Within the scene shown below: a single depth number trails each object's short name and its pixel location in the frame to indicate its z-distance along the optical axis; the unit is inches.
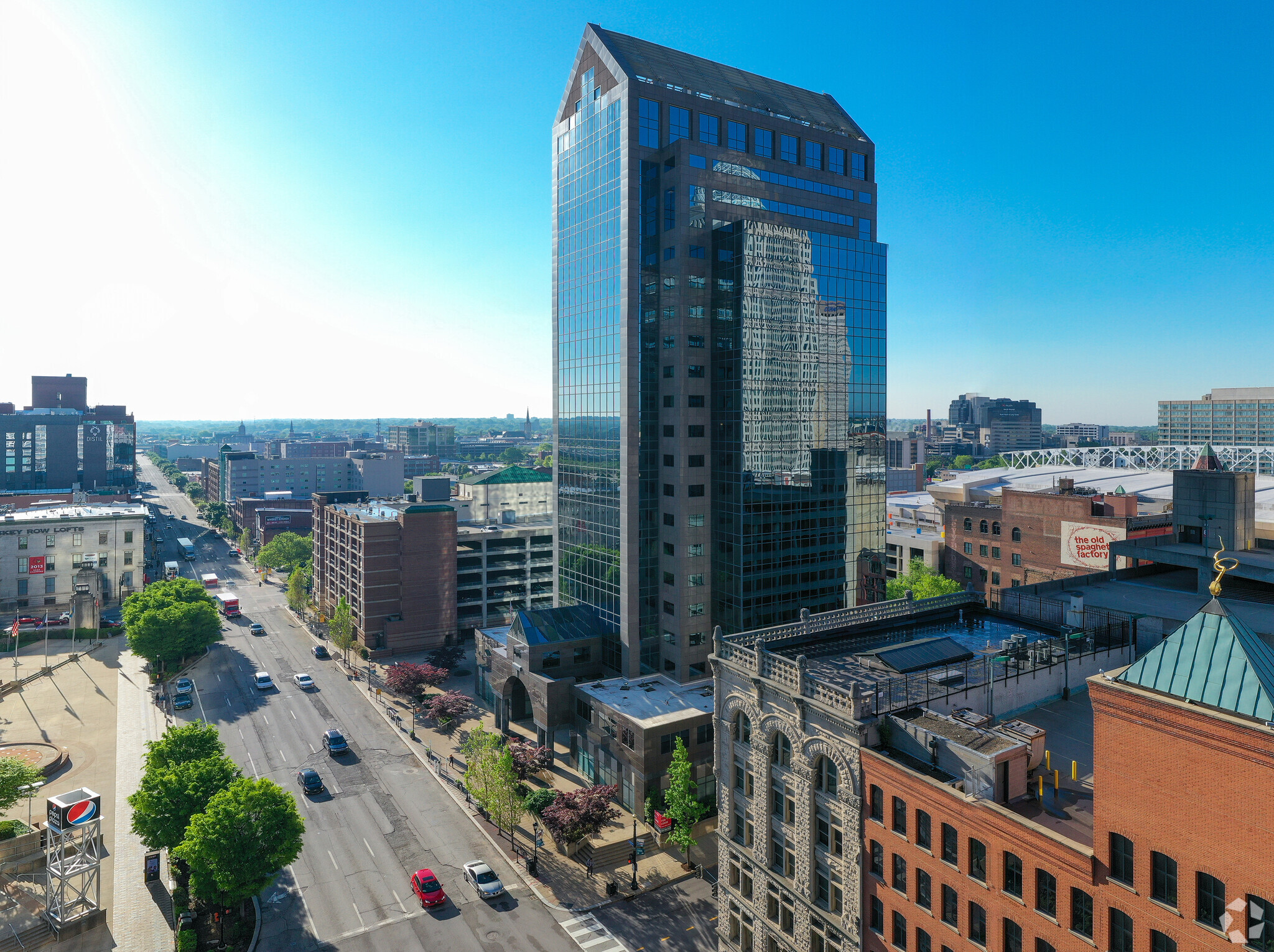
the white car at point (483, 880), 2245.3
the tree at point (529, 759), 2807.6
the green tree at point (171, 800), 2159.2
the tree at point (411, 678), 3700.8
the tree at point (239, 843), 1996.8
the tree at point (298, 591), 5570.9
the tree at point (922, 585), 3993.6
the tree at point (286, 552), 6968.5
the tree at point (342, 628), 4488.2
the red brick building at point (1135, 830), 926.4
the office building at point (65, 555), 5319.9
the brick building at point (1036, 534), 3892.7
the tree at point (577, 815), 2410.2
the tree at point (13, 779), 2327.8
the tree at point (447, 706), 3403.1
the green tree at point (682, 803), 2368.4
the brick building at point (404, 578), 4613.7
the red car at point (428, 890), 2182.6
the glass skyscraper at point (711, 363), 3262.8
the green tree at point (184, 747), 2356.1
